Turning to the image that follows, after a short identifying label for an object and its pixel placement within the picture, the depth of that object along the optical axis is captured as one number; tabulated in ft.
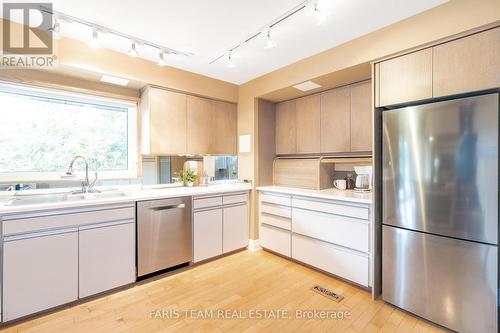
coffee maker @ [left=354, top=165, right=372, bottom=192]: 8.79
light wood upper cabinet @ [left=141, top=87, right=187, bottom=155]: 9.04
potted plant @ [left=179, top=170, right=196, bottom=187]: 10.52
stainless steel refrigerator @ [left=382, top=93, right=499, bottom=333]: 5.01
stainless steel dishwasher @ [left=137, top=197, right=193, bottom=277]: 7.72
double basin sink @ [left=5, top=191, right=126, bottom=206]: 6.79
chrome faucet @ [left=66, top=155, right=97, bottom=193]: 8.23
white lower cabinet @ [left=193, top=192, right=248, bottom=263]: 9.15
